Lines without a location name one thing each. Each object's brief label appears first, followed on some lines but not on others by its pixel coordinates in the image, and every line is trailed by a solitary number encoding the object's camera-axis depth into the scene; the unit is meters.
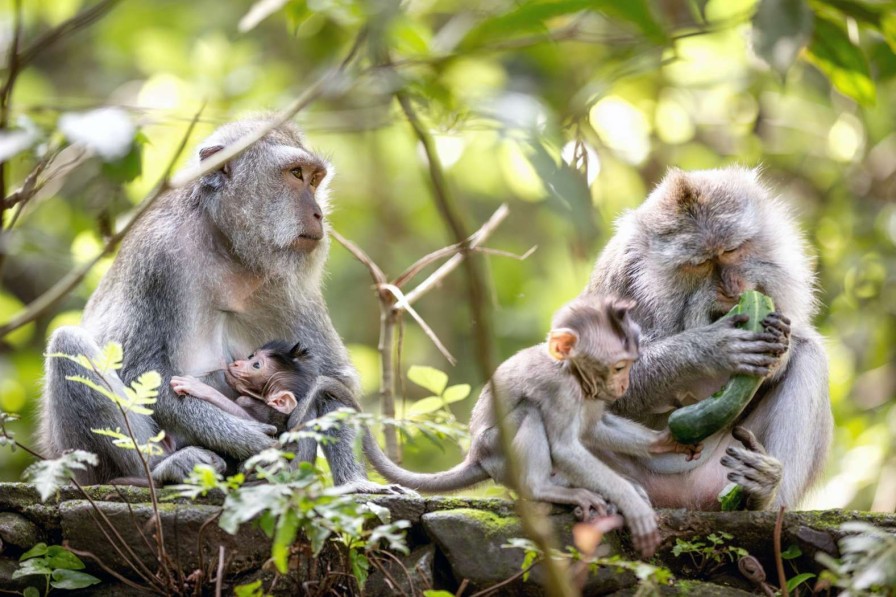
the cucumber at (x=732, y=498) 9.60
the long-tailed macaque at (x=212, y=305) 10.45
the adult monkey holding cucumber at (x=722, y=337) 9.98
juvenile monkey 8.95
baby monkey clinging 10.94
